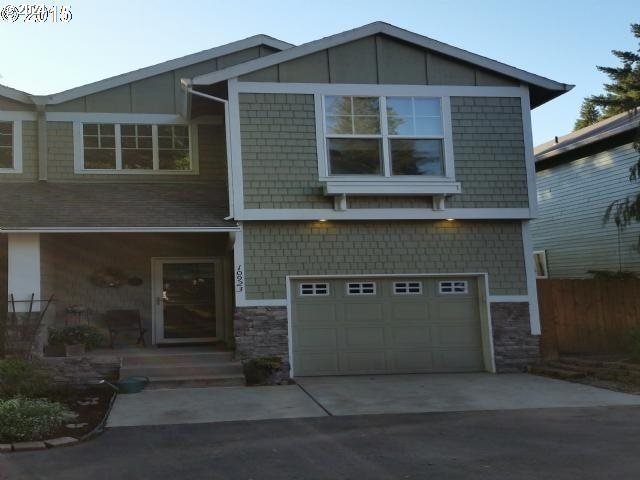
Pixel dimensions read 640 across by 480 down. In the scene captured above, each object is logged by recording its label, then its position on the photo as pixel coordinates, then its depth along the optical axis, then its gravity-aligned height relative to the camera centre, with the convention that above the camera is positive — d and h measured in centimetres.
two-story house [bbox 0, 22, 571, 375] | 1146 +135
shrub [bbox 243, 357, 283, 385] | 1077 -132
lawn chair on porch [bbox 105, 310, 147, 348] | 1246 -50
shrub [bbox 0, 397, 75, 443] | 694 -129
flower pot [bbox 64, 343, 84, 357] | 1072 -83
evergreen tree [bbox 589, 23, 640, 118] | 1265 +426
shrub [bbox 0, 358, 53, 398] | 874 -106
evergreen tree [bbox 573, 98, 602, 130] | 4254 +1046
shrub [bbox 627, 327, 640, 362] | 1122 -125
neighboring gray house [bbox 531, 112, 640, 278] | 1572 +193
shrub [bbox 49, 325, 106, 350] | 1118 -64
